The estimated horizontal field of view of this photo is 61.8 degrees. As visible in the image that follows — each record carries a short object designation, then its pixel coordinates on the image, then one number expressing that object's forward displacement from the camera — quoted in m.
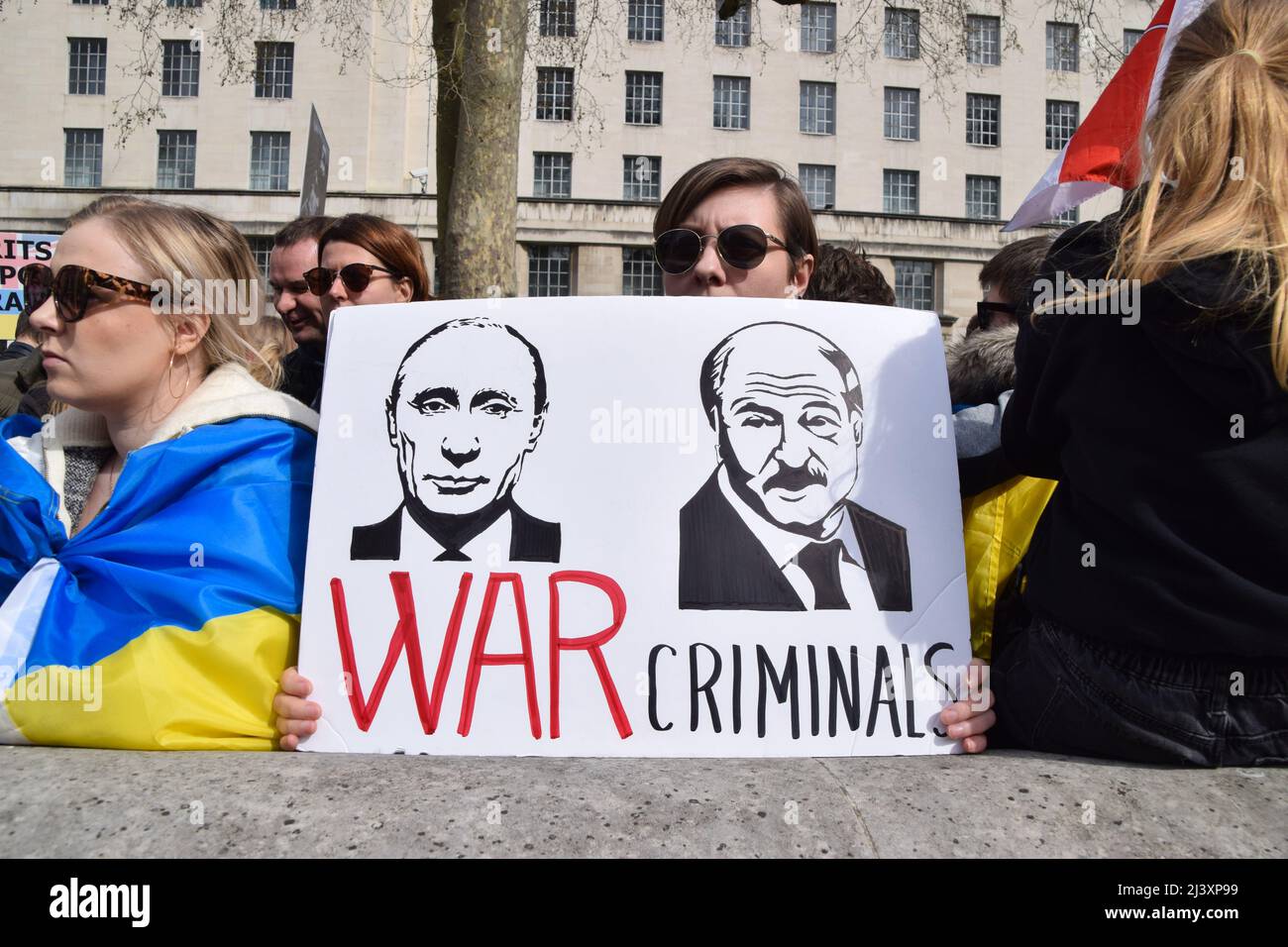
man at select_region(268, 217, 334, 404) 4.18
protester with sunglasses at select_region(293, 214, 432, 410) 3.68
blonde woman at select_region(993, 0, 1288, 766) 1.79
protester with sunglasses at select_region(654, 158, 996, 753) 2.80
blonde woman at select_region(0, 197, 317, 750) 2.07
